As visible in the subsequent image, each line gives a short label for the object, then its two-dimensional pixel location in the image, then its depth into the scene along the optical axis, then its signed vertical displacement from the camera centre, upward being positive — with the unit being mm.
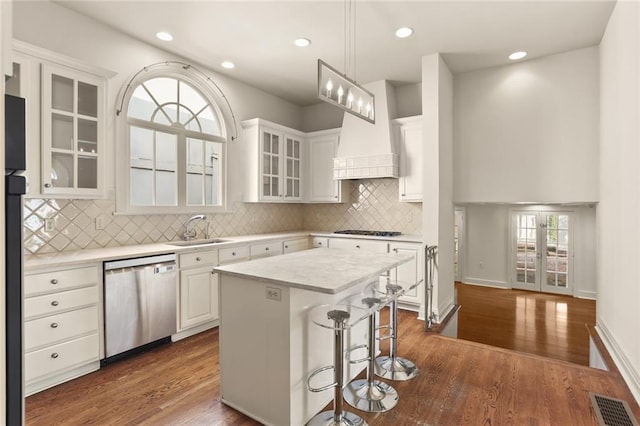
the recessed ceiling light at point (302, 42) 3406 +1758
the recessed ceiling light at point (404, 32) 3205 +1751
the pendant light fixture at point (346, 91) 2068 +822
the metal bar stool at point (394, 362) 2506 -1216
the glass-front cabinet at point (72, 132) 2533 +647
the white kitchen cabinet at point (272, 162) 4461 +710
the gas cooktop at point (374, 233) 4449 -296
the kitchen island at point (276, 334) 1887 -743
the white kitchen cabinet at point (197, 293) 3209 -816
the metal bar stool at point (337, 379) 1879 -964
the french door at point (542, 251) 5910 -731
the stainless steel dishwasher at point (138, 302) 2668 -770
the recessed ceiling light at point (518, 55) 3650 +1732
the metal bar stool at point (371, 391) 2172 -1246
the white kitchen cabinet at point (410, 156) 4238 +716
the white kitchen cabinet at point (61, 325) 2264 -815
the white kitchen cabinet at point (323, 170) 4996 +638
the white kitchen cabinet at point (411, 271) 3963 -725
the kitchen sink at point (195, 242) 3573 -343
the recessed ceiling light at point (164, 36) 3262 +1744
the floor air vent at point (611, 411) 1997 -1255
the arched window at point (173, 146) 3447 +747
